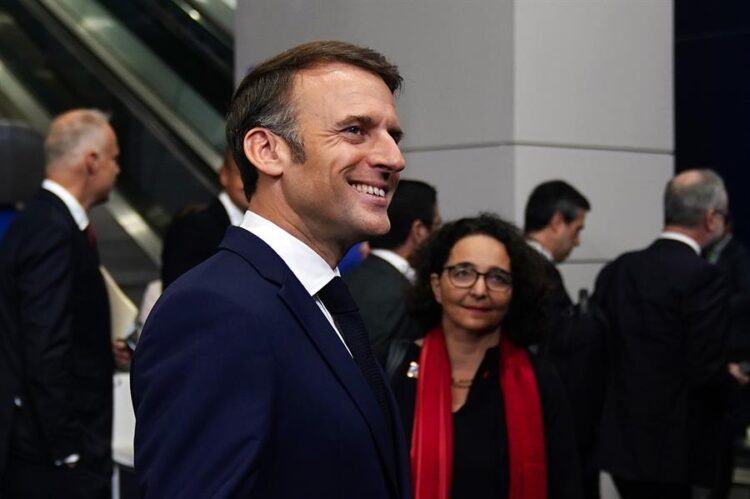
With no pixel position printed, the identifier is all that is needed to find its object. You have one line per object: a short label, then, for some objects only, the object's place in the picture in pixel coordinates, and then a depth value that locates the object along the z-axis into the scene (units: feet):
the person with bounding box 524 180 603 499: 16.49
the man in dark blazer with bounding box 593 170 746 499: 16.46
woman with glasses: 11.11
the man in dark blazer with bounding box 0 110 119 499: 14.02
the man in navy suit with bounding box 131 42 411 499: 5.62
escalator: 34.27
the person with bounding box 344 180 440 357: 14.43
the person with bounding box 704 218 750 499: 22.38
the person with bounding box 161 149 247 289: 16.61
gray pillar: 18.63
